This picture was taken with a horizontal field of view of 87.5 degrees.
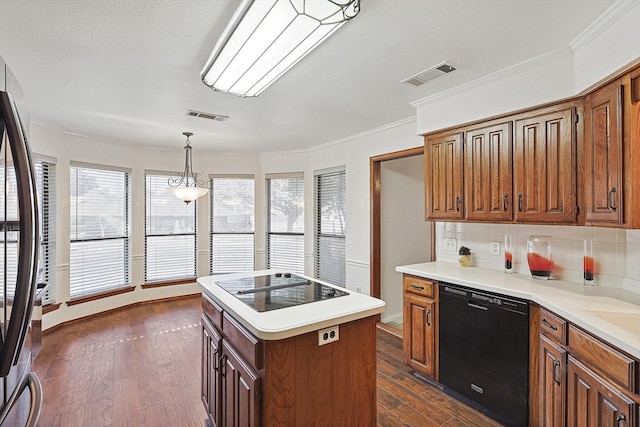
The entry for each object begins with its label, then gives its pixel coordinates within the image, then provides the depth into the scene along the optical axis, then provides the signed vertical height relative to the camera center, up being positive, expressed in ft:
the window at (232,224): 19.03 -0.55
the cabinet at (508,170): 7.53 +1.11
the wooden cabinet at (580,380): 4.91 -2.83
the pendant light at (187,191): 13.38 +0.98
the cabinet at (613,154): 5.90 +1.11
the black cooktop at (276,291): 6.35 -1.65
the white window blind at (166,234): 17.56 -1.04
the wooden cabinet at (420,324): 9.19 -3.18
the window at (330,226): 15.98 -0.63
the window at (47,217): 13.08 -0.06
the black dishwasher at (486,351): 7.34 -3.30
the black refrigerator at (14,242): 2.46 -0.20
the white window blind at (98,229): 14.65 -0.65
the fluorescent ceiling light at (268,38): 5.12 +3.17
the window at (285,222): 18.21 -0.45
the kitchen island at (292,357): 5.11 -2.42
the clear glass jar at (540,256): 8.52 -1.14
